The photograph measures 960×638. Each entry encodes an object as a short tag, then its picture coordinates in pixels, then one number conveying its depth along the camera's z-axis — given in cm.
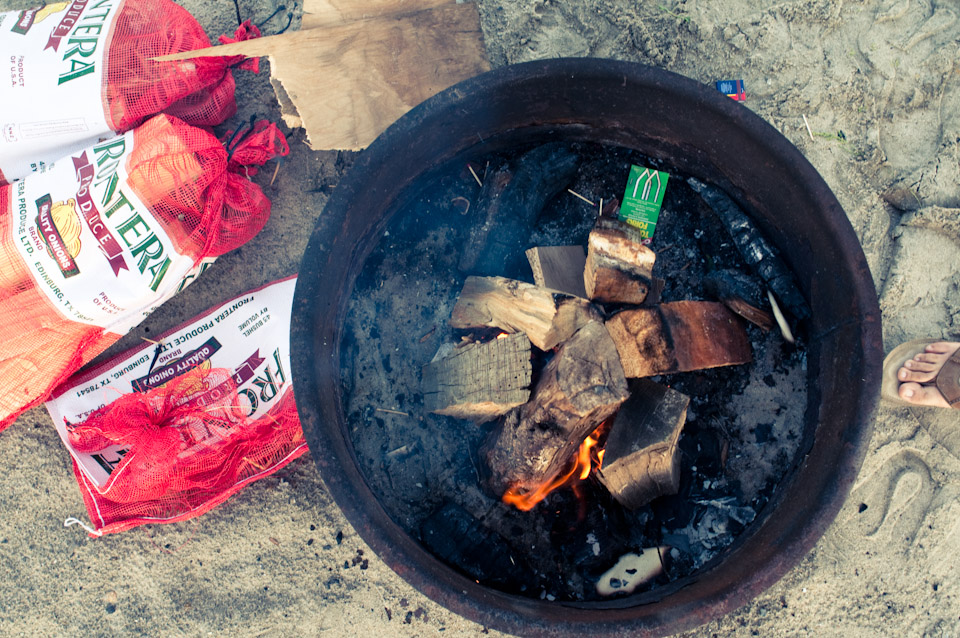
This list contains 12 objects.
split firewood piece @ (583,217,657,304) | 193
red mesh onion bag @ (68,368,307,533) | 236
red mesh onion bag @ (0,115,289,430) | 217
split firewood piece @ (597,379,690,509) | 191
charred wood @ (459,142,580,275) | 218
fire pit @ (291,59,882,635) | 159
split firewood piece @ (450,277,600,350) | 192
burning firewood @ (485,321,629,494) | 177
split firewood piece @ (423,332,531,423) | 187
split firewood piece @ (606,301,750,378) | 192
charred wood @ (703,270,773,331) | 206
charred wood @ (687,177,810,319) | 207
